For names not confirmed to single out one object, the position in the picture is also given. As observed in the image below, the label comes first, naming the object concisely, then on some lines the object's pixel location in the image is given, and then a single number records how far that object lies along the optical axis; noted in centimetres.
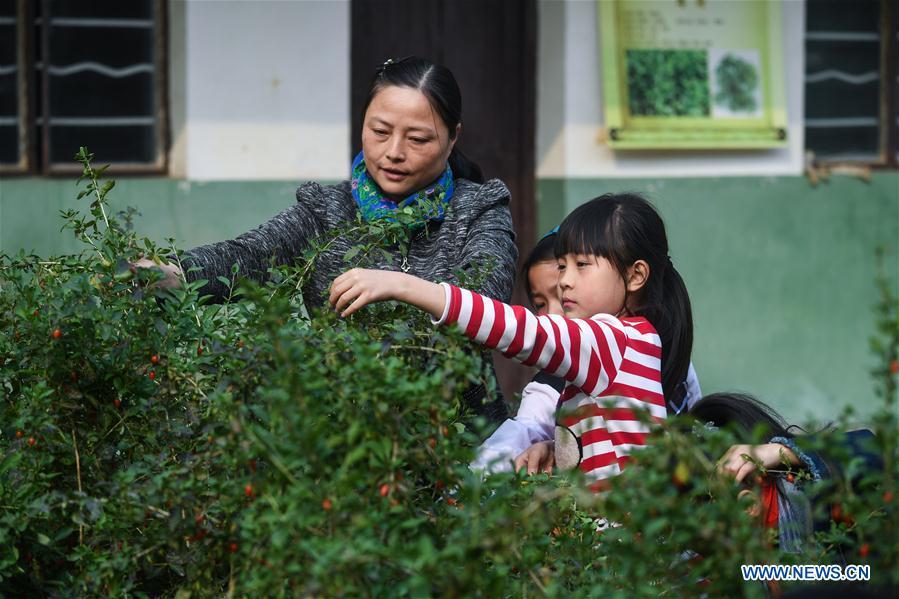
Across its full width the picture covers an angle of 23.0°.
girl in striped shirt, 395
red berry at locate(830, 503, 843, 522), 344
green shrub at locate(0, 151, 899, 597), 285
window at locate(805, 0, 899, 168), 1169
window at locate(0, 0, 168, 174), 971
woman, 481
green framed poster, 1055
